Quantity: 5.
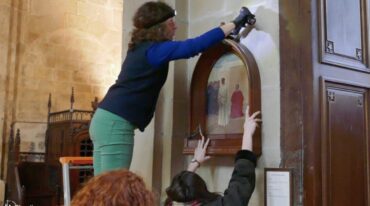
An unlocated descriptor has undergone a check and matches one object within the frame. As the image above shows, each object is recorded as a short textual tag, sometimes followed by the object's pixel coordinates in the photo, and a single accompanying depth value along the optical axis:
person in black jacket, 1.66
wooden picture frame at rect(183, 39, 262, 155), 2.02
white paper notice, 1.84
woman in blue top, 1.87
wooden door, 1.81
